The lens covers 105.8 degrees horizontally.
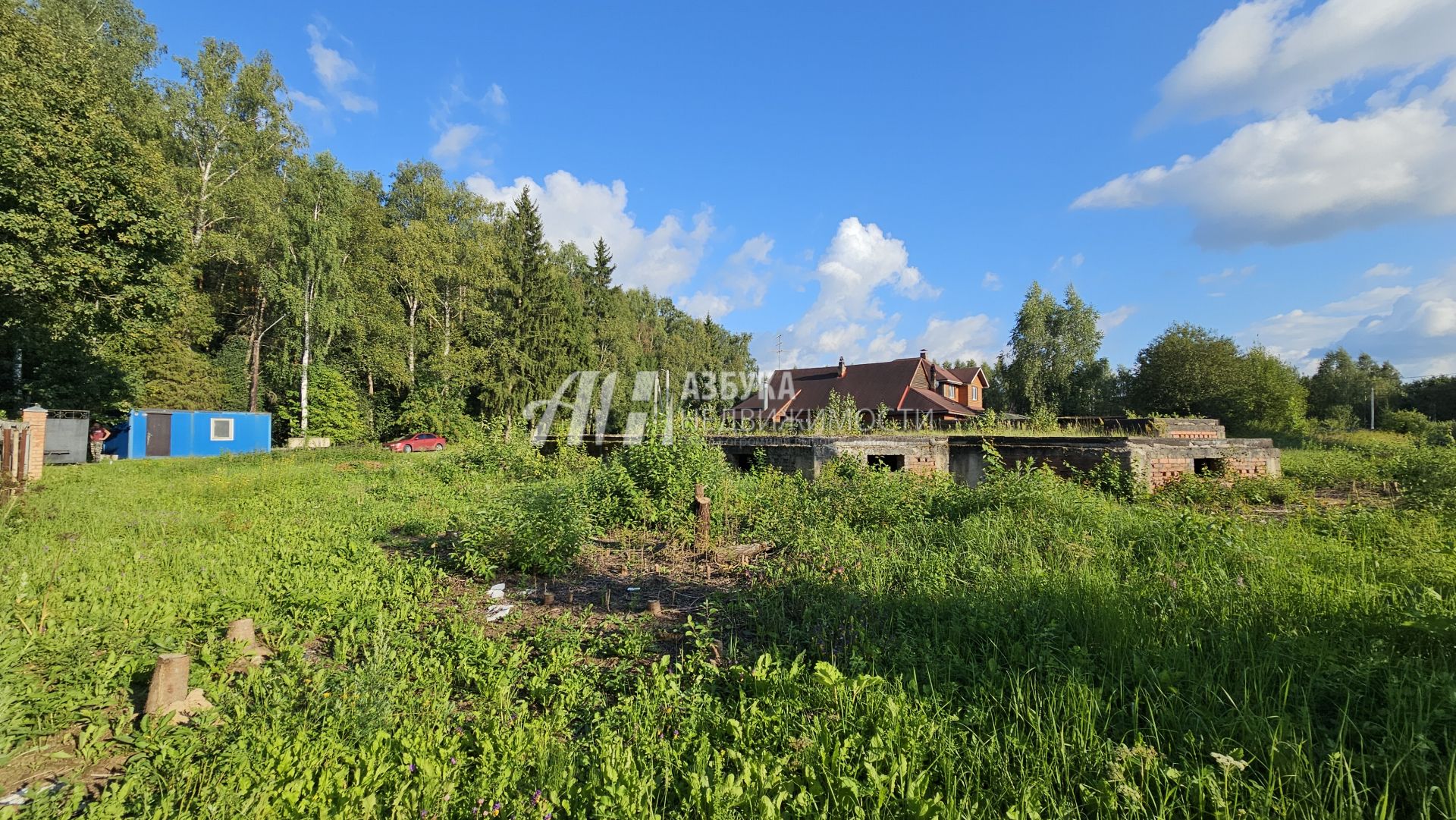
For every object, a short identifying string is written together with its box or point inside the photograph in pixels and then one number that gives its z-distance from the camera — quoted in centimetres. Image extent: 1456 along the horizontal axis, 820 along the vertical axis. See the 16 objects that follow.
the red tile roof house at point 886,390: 2945
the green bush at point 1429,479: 562
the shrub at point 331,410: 2420
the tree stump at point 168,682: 241
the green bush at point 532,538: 485
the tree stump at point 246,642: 305
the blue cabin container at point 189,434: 1820
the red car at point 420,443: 2430
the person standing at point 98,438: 1673
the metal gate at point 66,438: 1512
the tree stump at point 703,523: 569
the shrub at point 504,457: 1115
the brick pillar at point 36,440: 994
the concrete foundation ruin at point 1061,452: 744
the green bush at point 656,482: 666
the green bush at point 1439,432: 1362
